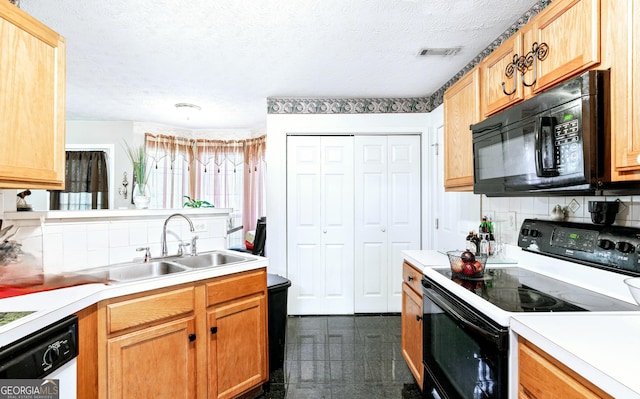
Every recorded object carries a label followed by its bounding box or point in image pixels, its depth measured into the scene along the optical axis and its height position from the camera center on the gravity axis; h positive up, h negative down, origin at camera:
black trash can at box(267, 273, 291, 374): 2.27 -0.89
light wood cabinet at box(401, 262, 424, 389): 1.96 -0.82
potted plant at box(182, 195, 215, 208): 2.59 -0.03
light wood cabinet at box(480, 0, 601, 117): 1.13 +0.62
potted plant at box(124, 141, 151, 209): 2.26 +0.11
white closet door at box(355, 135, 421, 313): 3.45 -0.18
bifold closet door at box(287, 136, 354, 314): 3.43 -0.27
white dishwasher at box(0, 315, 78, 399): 0.97 -0.54
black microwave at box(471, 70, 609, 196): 1.08 +0.23
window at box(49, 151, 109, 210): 4.26 +0.25
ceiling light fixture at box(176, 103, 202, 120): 3.66 +1.11
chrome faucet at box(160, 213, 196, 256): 2.15 -0.24
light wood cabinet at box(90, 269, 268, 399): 1.43 -0.74
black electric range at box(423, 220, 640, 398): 1.14 -0.40
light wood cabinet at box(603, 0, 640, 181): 0.97 +0.37
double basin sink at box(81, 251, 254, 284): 1.78 -0.42
